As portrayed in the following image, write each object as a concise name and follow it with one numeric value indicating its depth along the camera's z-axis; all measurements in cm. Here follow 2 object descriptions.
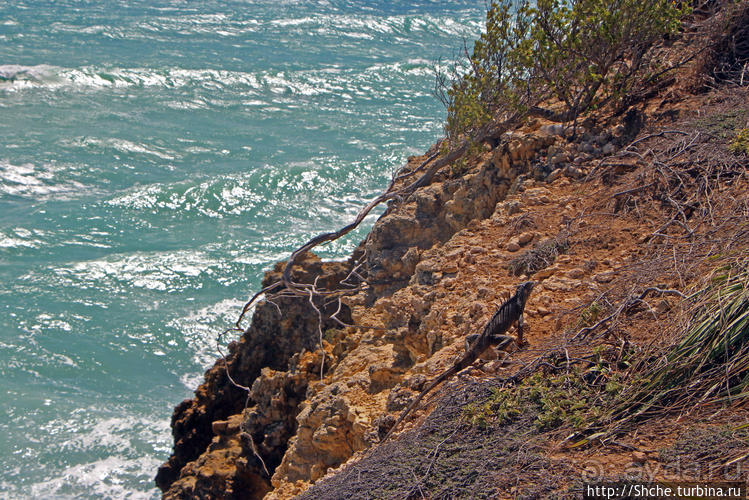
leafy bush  1709
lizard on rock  1090
